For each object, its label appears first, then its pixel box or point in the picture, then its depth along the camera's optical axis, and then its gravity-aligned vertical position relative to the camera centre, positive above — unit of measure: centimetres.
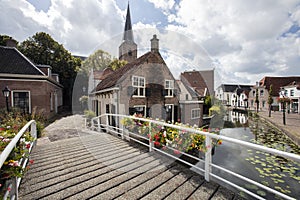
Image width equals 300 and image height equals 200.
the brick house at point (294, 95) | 1980 +41
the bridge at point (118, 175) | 183 -131
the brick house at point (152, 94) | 703 +22
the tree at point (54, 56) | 1845 +605
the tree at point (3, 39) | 1725 +763
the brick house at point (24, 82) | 973 +128
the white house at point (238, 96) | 3215 +41
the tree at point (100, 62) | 1883 +536
